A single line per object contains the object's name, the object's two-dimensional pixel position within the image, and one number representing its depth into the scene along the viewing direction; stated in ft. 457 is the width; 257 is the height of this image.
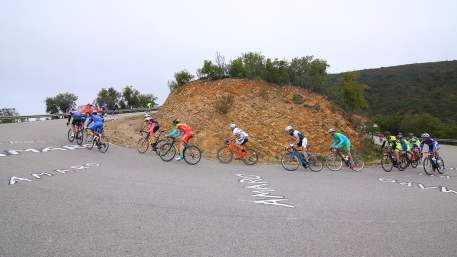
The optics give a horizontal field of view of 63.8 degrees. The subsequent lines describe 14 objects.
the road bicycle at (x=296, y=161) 53.33
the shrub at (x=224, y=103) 79.66
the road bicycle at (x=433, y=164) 57.69
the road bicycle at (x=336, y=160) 56.54
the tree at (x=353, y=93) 185.69
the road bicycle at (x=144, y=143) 59.28
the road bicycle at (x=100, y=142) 57.11
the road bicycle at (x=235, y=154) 56.01
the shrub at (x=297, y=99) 87.97
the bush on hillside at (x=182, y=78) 100.58
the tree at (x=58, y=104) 272.51
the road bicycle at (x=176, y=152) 51.42
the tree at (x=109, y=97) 255.09
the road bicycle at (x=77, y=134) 64.23
